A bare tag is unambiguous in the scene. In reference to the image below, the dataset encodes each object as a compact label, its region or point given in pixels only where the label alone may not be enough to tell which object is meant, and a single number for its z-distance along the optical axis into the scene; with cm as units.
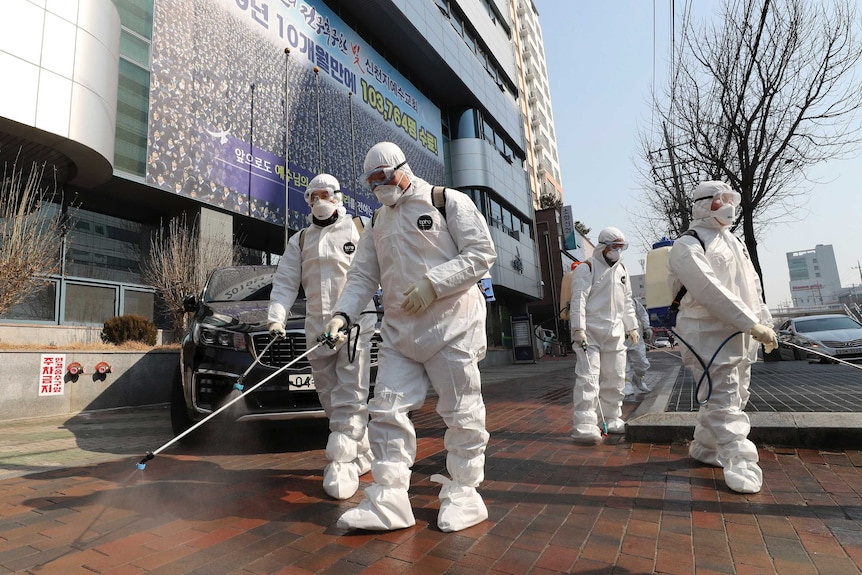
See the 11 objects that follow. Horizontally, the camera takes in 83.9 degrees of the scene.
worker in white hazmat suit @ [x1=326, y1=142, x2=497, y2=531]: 239
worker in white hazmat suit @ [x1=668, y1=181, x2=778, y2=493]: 292
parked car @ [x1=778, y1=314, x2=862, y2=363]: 1076
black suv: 407
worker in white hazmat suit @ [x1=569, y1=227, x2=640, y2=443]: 456
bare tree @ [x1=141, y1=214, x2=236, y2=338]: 1117
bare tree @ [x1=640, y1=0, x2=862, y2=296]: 1030
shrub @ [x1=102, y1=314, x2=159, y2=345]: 968
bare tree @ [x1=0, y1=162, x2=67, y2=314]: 793
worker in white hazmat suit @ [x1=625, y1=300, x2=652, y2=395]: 842
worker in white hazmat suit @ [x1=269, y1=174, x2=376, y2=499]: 320
